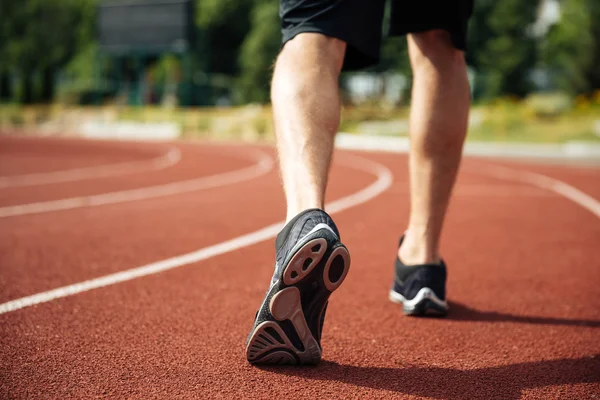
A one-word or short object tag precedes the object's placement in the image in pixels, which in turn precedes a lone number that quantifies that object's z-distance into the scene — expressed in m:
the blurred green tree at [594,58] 37.69
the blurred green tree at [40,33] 58.88
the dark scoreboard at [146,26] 36.56
